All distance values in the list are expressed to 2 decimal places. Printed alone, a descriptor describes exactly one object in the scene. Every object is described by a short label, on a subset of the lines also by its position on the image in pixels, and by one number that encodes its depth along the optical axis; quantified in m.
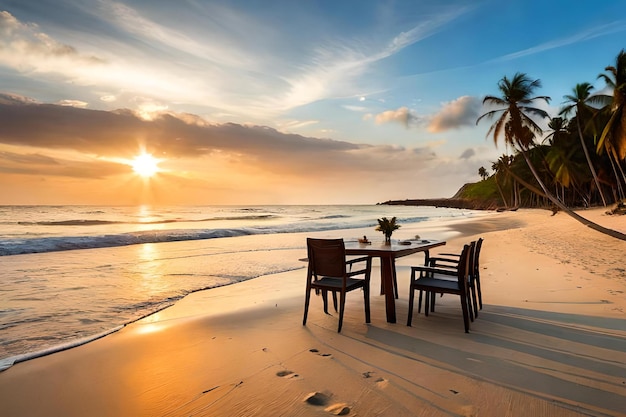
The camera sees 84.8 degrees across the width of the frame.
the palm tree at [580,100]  27.56
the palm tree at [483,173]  91.70
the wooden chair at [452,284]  3.65
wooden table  4.09
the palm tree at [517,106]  20.95
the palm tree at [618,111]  17.84
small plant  5.00
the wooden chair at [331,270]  3.87
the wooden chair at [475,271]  4.15
